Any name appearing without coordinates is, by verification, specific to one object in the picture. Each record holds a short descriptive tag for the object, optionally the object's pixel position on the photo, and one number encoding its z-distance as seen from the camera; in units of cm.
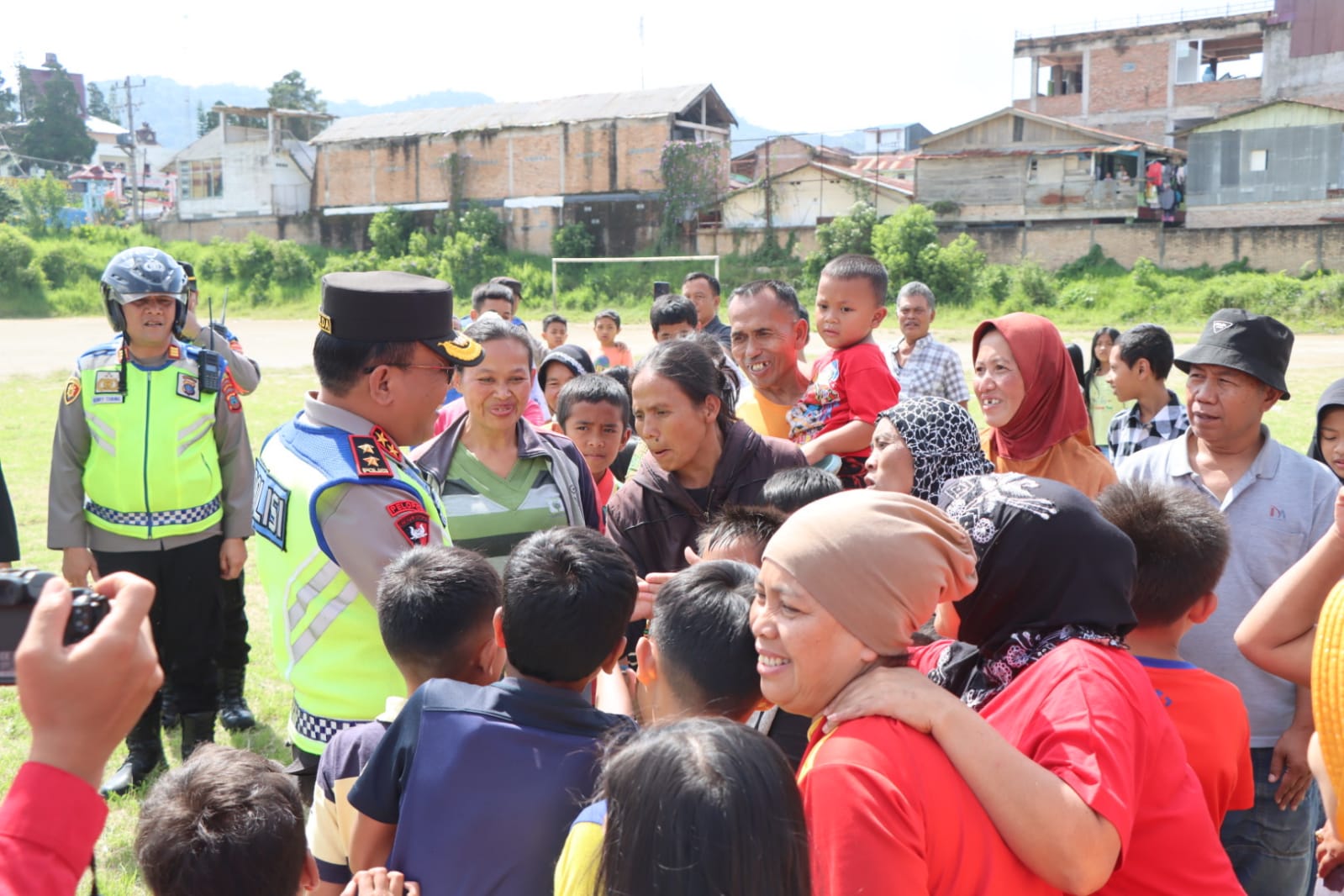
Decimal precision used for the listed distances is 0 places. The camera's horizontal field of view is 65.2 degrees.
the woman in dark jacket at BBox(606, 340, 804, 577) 335
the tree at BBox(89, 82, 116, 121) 9338
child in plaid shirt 564
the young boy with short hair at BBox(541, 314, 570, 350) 1028
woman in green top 340
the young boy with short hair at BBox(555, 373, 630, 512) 435
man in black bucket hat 278
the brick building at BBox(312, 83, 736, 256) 3928
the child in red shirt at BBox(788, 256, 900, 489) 416
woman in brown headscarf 145
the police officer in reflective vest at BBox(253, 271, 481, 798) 248
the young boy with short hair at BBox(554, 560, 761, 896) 199
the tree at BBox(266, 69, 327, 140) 6525
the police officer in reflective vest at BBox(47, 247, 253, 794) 436
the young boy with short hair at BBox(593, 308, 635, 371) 971
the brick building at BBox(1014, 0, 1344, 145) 3756
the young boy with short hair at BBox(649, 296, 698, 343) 672
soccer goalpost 3219
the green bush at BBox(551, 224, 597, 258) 3844
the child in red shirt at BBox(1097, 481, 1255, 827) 220
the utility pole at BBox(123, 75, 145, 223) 4925
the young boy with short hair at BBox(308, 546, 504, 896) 219
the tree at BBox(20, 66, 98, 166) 6338
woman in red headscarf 367
